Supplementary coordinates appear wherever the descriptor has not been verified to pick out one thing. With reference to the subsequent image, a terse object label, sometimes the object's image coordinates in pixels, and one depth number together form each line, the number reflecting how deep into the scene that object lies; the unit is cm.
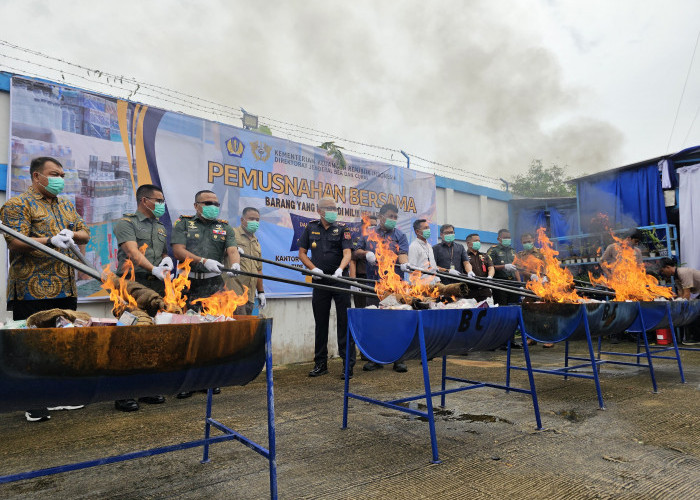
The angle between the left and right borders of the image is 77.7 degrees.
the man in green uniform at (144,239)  422
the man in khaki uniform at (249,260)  539
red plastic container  809
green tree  2419
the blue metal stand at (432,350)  286
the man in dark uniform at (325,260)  570
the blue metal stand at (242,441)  192
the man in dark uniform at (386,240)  619
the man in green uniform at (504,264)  825
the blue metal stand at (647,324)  489
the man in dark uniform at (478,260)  817
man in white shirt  672
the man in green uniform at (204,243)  461
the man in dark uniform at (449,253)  746
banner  488
